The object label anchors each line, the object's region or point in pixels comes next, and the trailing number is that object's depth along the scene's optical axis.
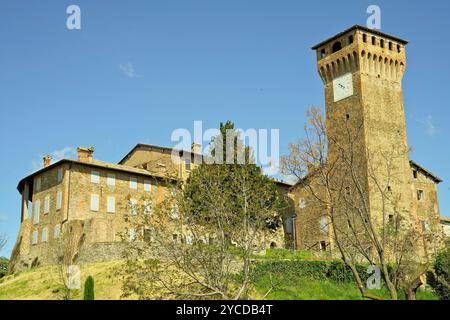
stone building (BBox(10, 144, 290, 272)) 41.75
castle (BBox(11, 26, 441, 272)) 42.47
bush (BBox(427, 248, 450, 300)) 39.66
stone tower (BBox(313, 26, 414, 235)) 43.56
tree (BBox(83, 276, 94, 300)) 26.77
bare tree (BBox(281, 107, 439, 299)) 35.00
